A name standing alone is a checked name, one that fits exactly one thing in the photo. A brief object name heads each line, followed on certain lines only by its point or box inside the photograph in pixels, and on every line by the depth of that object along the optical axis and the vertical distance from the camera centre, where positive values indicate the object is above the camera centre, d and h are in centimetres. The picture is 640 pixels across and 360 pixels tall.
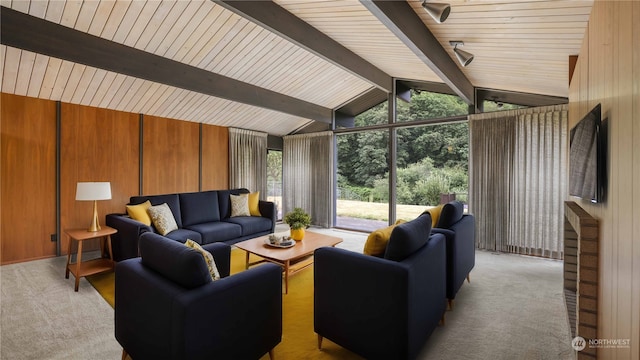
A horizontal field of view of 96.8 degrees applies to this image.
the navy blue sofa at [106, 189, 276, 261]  343 -70
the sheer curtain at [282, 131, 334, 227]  637 +7
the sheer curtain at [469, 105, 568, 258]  402 -1
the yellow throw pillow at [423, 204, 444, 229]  283 -37
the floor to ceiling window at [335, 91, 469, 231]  558 +34
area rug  198 -123
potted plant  363 -58
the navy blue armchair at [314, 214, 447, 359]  165 -75
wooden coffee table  298 -83
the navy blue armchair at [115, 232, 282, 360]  140 -71
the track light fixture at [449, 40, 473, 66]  285 +125
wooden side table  298 -99
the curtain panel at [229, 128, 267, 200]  621 +38
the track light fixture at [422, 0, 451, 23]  202 +120
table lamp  327 -19
